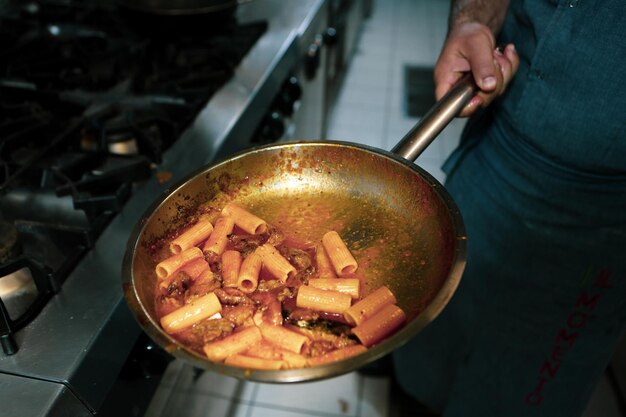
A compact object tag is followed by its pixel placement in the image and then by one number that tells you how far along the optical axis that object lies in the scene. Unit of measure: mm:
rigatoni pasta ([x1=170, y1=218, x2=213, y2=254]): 690
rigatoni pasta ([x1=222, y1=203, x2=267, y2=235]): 742
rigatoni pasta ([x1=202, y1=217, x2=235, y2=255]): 714
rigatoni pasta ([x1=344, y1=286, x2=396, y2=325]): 629
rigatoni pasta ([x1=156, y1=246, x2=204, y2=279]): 655
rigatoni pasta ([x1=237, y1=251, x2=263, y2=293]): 671
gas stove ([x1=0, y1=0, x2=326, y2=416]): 636
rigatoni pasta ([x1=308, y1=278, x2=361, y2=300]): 670
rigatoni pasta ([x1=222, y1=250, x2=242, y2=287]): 676
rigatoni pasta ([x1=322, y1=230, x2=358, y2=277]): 688
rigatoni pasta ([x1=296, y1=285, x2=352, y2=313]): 650
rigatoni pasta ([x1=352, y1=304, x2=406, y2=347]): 589
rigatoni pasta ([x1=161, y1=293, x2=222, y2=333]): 602
